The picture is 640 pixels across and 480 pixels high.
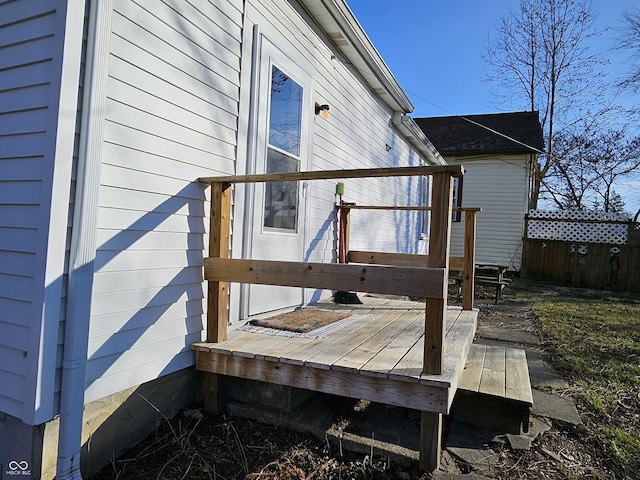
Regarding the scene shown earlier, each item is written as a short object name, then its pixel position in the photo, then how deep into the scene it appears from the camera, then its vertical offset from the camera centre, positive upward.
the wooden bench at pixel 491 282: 7.33 -0.42
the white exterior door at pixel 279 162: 3.12 +0.73
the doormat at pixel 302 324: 2.92 -0.57
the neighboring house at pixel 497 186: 12.60 +2.34
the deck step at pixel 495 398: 2.43 -0.82
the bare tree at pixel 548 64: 15.31 +7.88
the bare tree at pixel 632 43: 13.47 +7.49
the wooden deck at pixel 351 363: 2.06 -0.61
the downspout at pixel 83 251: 1.78 -0.06
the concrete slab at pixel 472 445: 2.18 -1.08
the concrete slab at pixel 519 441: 2.33 -1.06
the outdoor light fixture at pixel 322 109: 4.11 +1.44
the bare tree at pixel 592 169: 15.66 +3.82
